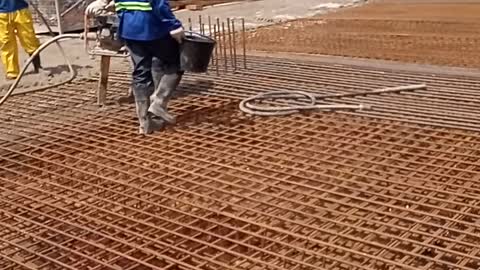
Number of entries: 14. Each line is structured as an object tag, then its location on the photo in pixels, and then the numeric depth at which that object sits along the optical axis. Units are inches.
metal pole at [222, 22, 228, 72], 280.5
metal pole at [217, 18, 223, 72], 297.4
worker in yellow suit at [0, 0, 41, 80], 301.1
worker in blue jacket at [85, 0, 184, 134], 190.5
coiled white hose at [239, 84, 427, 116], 212.5
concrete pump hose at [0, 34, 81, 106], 218.5
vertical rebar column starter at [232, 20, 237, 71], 278.1
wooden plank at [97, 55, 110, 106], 233.9
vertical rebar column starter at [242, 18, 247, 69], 278.9
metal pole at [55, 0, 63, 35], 410.6
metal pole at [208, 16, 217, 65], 337.4
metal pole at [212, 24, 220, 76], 276.4
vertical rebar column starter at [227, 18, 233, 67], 290.1
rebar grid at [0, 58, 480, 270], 134.4
